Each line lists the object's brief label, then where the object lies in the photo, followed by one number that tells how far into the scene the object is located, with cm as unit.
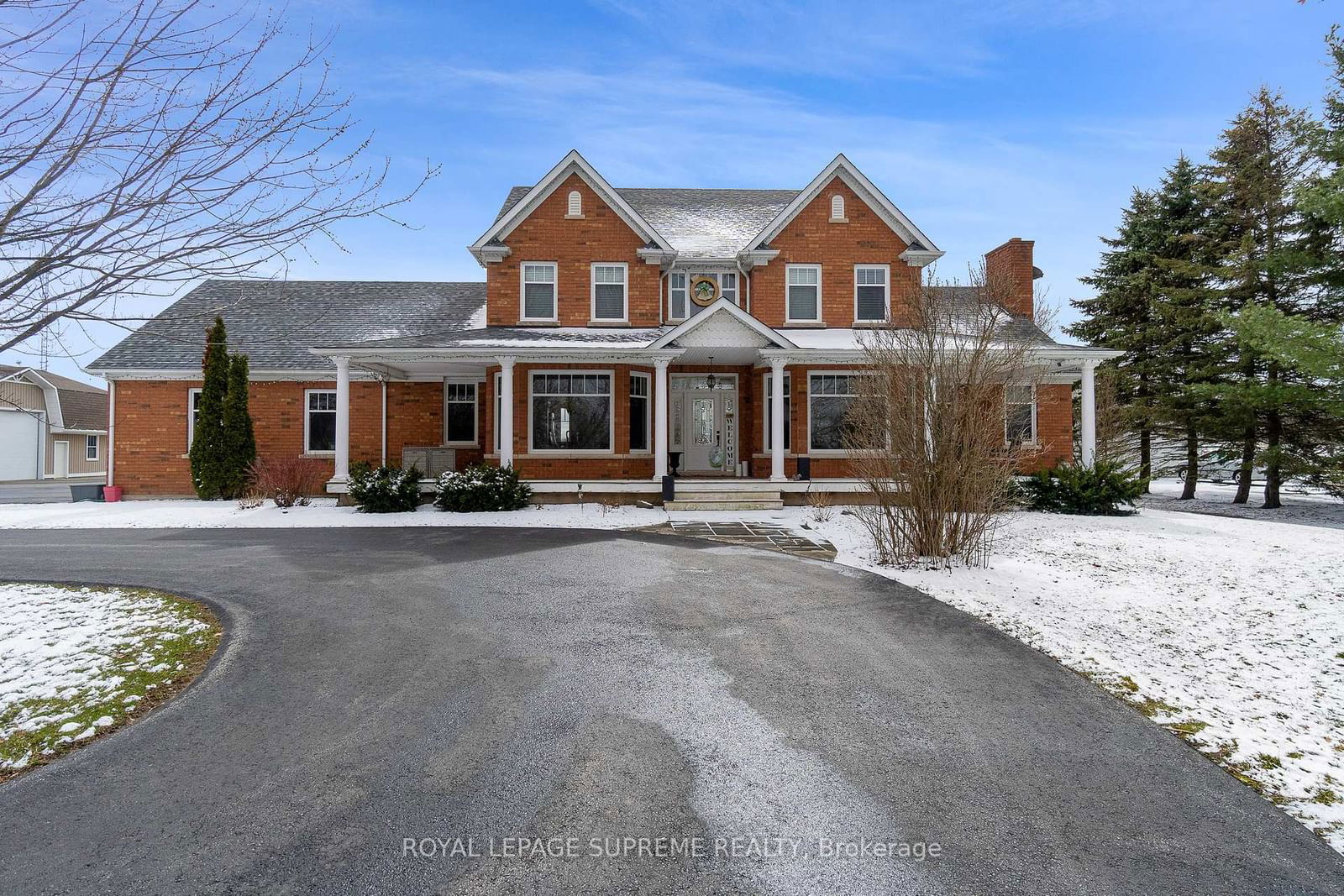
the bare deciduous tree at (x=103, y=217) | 342
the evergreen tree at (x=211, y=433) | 1684
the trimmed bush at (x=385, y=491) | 1459
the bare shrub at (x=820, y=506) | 1335
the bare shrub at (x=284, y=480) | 1534
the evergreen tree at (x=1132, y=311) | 2277
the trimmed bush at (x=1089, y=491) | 1459
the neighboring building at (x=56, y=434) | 3077
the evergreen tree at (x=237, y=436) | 1697
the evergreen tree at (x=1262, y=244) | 1914
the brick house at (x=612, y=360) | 1584
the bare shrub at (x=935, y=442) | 901
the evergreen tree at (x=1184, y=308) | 2094
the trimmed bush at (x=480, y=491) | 1461
